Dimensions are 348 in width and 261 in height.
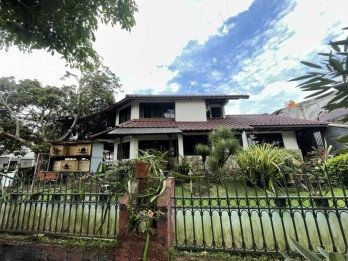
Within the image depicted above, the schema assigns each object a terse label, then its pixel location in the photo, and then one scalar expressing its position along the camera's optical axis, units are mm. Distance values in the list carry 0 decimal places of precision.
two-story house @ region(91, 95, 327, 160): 12344
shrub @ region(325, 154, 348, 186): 6266
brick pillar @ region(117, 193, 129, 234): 2554
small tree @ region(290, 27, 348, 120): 979
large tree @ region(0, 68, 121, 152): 17703
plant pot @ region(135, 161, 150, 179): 2693
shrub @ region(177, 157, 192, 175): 8305
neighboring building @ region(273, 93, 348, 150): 18000
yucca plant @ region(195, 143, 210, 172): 10305
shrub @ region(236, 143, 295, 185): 6051
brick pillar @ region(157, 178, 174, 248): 2443
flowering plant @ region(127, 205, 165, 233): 2436
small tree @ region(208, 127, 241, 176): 7910
